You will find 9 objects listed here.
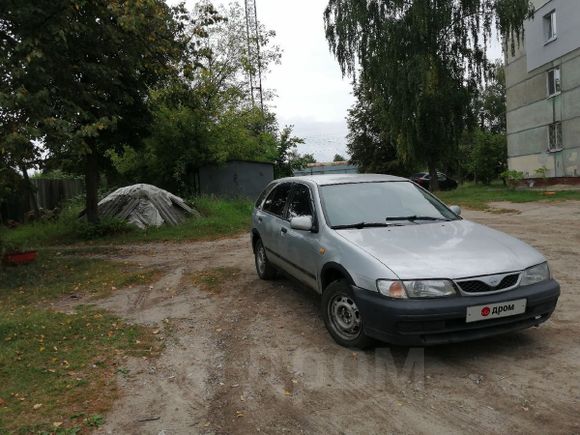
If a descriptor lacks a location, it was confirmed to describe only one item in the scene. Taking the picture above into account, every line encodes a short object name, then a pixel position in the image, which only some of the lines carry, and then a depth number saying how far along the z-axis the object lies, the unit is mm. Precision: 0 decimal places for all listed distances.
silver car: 3746
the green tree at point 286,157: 28234
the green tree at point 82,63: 7434
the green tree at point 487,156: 29953
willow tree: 22875
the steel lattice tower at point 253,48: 24033
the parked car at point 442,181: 34000
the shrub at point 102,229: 13570
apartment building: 21125
